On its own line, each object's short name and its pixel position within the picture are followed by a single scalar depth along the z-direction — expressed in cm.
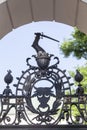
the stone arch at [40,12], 697
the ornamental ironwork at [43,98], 641
